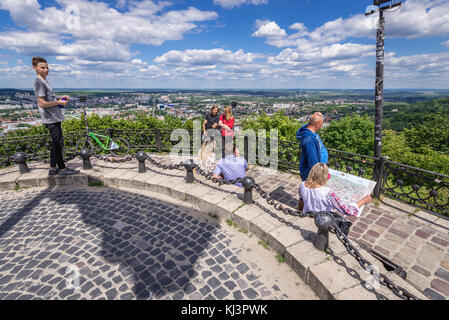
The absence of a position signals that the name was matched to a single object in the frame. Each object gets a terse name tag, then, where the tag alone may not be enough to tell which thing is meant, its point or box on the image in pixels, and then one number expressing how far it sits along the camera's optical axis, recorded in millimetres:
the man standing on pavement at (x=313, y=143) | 3918
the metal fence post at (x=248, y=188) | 4257
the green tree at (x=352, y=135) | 29031
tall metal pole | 5288
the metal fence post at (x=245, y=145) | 8066
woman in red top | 6633
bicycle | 7645
